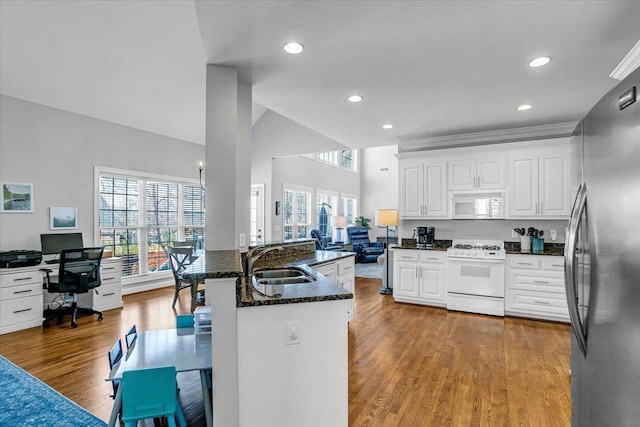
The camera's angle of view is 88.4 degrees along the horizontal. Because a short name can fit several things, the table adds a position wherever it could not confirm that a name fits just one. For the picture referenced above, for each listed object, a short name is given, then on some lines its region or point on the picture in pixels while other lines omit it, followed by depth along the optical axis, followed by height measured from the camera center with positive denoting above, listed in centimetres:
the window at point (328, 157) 961 +179
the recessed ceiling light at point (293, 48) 243 +128
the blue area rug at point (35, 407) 215 -134
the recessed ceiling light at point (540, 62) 264 +127
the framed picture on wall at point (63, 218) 470 -2
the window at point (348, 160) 1105 +198
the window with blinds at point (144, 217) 557 -1
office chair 407 -77
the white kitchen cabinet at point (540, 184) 435 +45
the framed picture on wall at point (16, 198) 421 +25
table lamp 1005 -17
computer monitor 450 -36
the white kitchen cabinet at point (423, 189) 511 +44
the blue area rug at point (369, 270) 782 -141
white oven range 445 -87
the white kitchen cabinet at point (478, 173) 473 +64
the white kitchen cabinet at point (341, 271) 367 -65
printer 385 -50
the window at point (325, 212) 969 +14
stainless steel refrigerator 103 -17
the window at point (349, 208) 1120 +31
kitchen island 173 -75
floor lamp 570 -6
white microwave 483 +18
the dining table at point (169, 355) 182 -84
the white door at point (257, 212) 739 +10
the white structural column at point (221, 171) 289 +40
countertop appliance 531 -32
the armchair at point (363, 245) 1020 -93
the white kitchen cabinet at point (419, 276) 486 -91
